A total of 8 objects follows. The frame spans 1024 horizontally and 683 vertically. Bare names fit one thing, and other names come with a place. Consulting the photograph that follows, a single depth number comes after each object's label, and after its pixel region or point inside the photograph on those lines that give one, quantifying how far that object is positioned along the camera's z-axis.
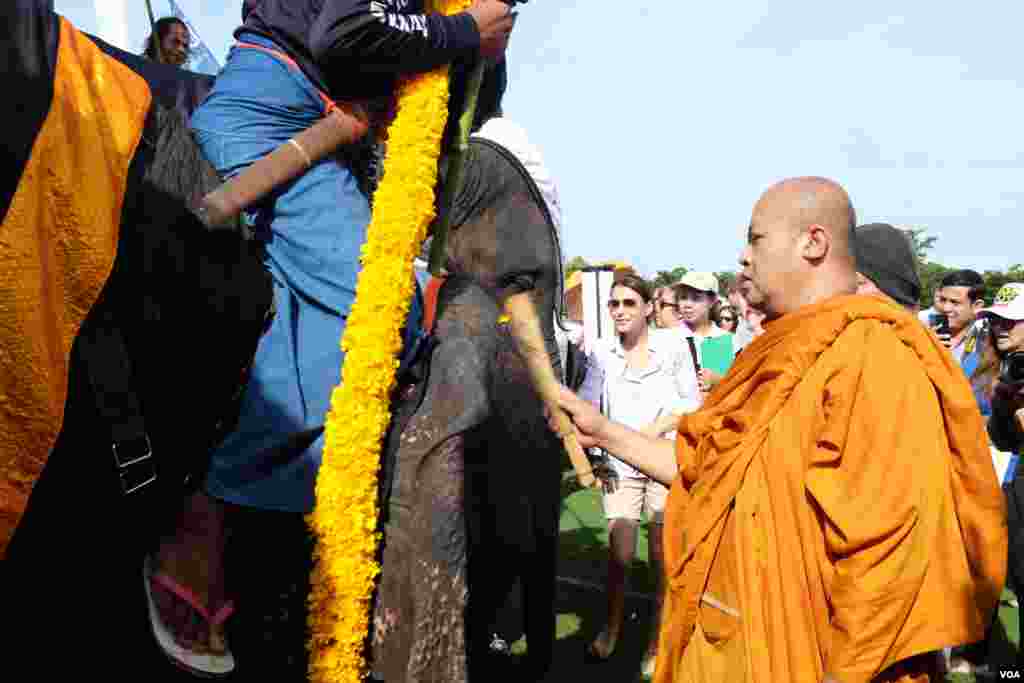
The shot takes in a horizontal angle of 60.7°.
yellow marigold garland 2.17
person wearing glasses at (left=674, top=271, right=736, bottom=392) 7.57
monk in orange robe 1.90
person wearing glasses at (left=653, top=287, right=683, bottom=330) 8.73
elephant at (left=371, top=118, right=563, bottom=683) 2.33
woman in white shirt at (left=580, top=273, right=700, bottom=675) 5.46
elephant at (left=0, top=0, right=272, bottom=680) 1.76
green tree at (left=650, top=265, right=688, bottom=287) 30.21
